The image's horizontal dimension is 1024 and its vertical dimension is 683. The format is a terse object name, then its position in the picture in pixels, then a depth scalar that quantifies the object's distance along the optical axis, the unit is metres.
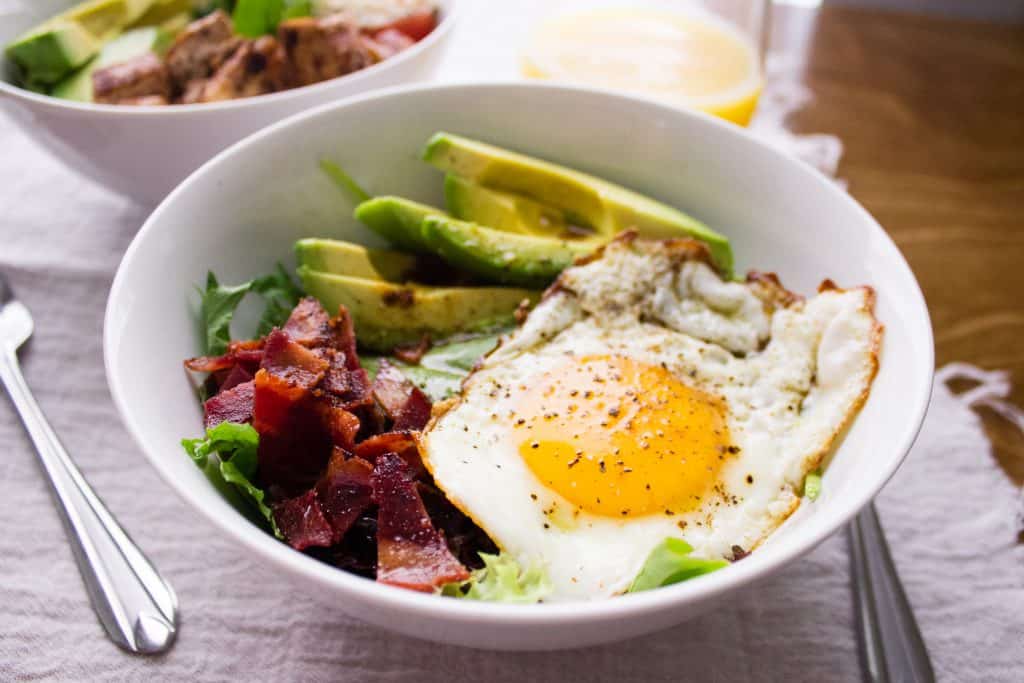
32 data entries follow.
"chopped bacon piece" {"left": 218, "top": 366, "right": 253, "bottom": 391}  0.31
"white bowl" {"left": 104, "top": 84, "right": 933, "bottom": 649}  0.27
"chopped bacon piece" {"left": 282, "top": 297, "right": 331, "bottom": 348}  0.32
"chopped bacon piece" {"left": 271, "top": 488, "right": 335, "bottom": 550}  0.29
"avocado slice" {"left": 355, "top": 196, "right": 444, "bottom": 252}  0.35
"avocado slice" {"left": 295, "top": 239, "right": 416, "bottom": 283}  0.35
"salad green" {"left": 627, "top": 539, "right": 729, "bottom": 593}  0.28
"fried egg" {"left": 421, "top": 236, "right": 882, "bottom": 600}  0.31
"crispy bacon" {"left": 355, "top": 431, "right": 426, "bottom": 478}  0.31
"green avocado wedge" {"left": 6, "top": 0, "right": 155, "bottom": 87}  0.40
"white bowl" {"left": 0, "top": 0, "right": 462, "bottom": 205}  0.36
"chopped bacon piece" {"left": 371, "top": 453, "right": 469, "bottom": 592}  0.29
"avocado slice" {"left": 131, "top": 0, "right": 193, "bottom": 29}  0.43
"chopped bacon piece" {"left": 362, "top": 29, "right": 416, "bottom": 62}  0.41
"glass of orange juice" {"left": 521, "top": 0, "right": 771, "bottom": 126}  0.44
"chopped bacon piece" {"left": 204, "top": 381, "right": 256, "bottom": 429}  0.31
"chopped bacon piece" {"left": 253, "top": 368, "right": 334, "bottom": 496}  0.30
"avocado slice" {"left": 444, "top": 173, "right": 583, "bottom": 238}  0.36
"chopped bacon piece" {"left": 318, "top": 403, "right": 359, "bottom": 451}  0.31
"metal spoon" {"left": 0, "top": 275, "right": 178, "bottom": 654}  0.31
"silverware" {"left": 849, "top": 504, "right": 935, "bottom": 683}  0.31
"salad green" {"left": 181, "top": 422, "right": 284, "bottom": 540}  0.30
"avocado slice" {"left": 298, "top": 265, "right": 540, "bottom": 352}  0.34
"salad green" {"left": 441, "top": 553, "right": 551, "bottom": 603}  0.29
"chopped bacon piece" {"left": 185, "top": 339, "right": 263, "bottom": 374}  0.32
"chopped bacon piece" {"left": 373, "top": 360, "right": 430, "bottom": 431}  0.32
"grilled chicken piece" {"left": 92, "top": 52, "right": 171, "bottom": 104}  0.39
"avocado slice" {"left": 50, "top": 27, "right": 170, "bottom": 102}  0.40
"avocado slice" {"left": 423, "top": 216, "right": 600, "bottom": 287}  0.35
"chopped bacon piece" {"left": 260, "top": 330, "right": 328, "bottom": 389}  0.31
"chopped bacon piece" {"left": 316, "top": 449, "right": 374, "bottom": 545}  0.30
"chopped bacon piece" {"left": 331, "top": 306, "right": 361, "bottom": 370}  0.33
